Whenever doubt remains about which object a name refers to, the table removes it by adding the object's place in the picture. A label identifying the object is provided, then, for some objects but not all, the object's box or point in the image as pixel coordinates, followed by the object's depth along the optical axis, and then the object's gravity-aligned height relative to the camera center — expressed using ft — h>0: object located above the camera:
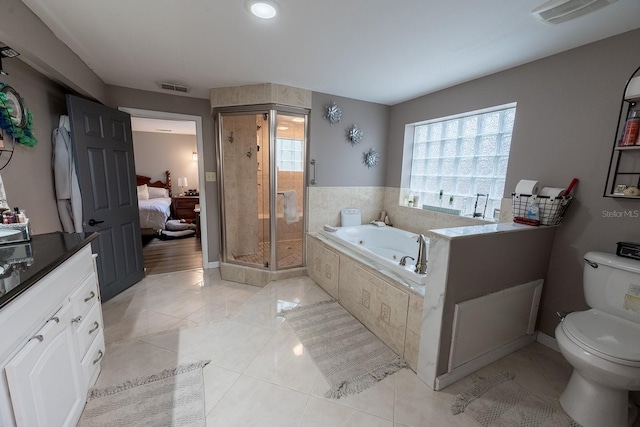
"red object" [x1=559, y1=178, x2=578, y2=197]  5.85 -0.09
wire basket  5.83 -0.59
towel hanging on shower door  10.05 -1.23
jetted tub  9.53 -2.41
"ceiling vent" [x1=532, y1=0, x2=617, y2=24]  4.33 +3.12
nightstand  19.43 -2.59
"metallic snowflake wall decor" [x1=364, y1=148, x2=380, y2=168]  11.07 +0.93
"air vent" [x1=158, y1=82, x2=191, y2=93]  8.95 +3.13
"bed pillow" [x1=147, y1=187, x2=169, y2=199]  19.45 -1.52
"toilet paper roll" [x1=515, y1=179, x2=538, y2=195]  6.38 -0.10
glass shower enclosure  9.39 -0.27
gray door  7.47 -0.58
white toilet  3.94 -2.61
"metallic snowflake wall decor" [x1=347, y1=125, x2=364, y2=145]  10.46 +1.81
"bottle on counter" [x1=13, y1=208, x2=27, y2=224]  4.61 -0.88
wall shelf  5.00 +0.59
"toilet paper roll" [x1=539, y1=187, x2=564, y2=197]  6.02 -0.19
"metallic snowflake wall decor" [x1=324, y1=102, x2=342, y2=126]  9.82 +2.51
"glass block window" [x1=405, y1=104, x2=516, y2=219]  7.91 +0.74
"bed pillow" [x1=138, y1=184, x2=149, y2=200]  18.51 -1.47
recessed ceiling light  4.60 +3.12
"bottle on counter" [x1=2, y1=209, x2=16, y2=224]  4.53 -0.88
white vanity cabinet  2.73 -2.39
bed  15.57 -2.00
